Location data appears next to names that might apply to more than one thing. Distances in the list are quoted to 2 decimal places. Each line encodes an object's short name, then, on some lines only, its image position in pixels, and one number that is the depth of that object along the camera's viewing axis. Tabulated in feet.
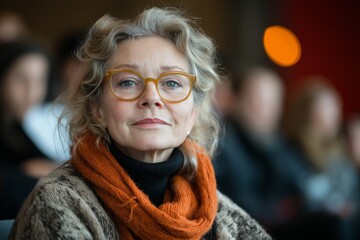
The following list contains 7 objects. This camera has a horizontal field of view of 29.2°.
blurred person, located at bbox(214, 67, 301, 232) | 14.73
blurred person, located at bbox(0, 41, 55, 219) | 10.11
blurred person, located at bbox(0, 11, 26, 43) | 18.03
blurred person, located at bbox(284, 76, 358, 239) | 15.76
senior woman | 6.86
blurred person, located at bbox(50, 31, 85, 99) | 13.16
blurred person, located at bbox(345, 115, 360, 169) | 17.06
